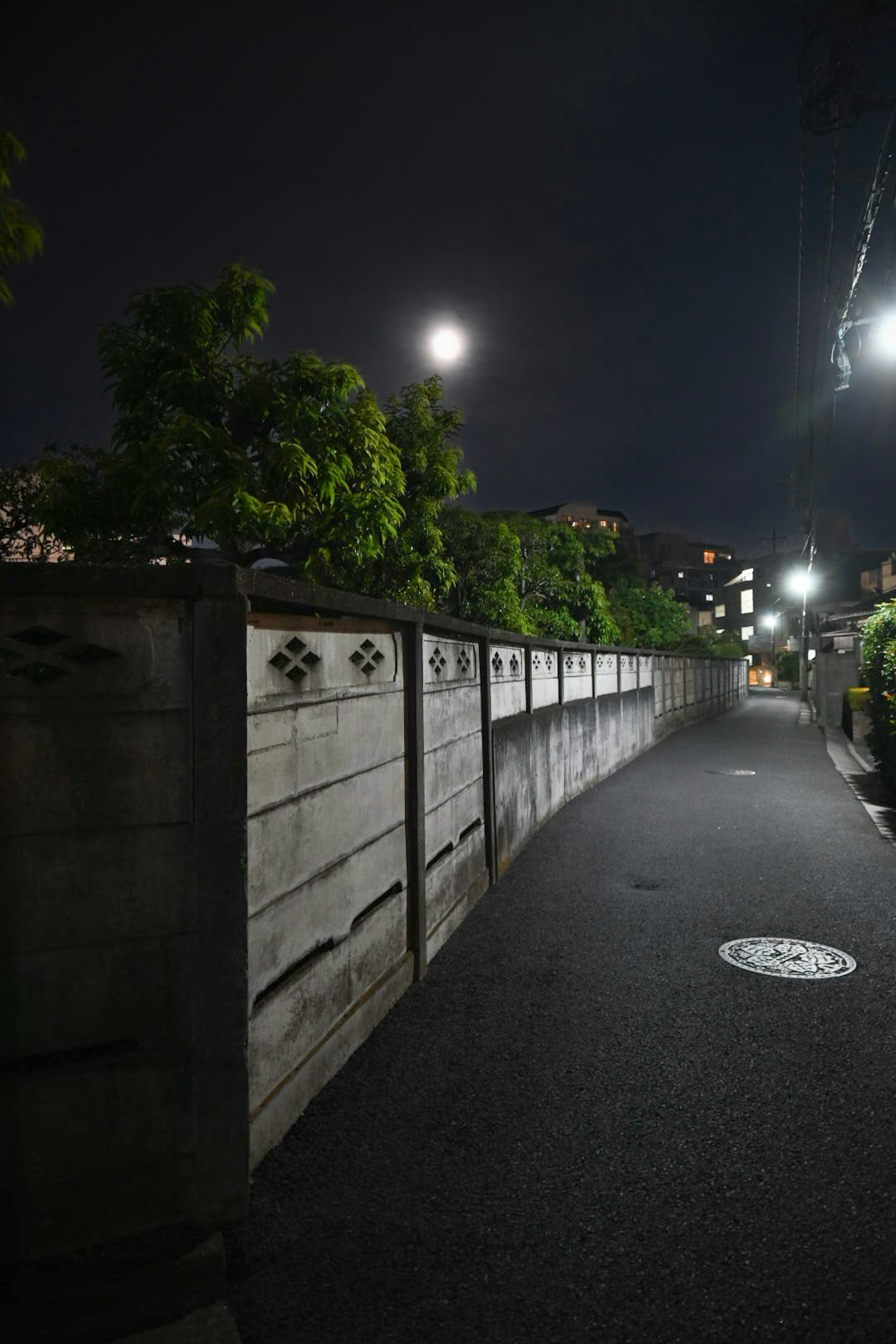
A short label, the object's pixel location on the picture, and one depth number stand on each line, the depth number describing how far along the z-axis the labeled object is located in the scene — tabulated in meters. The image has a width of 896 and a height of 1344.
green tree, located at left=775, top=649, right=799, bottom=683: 69.19
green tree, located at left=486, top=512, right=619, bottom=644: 26.91
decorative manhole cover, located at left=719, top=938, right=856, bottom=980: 4.45
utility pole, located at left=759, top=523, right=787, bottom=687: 62.88
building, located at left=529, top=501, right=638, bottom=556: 90.06
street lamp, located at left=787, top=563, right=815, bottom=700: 38.09
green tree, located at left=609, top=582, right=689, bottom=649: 45.59
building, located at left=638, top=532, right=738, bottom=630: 100.38
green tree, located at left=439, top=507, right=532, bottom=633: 22.33
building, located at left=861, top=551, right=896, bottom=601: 62.38
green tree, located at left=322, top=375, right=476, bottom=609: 16.55
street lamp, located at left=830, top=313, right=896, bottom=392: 12.77
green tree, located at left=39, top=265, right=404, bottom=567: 11.51
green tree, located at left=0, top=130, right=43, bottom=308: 6.32
